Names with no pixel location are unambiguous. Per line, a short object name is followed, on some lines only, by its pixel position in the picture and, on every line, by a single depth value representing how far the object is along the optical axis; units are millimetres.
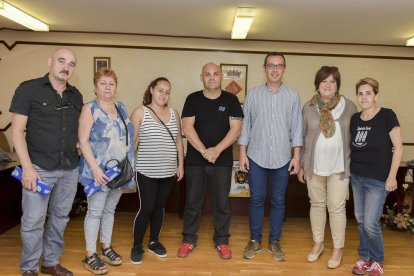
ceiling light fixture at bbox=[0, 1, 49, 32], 3956
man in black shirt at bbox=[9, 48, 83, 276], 2305
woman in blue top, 2529
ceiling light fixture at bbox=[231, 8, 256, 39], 4012
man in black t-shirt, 2893
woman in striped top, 2775
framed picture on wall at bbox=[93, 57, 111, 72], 5637
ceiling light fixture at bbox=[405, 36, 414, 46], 5267
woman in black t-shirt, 2513
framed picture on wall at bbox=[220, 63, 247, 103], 5723
